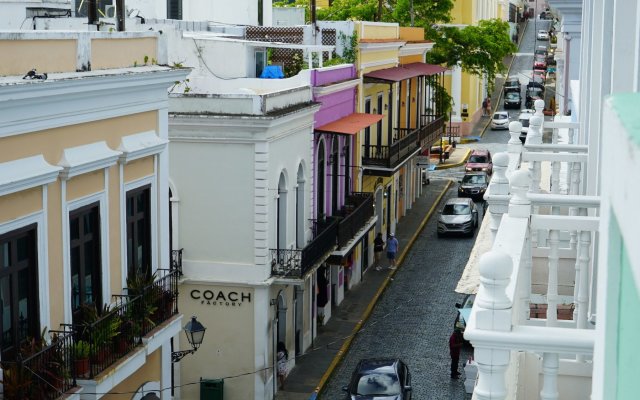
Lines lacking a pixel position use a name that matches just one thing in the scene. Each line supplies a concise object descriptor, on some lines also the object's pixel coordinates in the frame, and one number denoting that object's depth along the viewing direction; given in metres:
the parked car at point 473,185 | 45.50
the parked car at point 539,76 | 79.12
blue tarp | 28.11
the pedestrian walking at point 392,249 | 35.56
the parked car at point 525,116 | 59.19
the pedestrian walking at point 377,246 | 37.06
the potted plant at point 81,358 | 13.49
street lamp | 18.48
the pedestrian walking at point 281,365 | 24.22
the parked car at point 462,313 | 25.64
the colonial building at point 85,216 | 12.52
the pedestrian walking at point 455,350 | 24.70
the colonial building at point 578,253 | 2.35
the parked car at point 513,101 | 73.81
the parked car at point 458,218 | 39.62
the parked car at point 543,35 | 100.41
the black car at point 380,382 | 21.16
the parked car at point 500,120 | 67.19
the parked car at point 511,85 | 75.94
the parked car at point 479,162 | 50.03
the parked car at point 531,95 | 72.00
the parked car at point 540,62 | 83.81
